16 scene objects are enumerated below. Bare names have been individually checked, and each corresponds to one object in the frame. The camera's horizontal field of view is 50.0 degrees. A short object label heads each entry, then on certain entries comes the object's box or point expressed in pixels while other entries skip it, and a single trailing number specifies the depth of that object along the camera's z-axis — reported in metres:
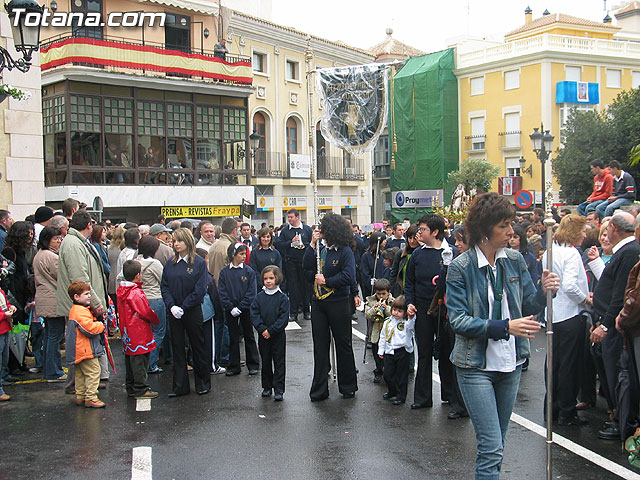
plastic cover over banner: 11.72
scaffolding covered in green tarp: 45.88
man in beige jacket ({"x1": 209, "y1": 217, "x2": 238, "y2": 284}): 9.98
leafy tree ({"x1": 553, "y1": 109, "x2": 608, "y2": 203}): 36.62
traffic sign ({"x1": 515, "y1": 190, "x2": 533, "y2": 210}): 18.39
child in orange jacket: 7.35
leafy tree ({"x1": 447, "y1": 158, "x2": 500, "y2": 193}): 41.78
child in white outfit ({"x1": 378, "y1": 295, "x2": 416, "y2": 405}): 7.43
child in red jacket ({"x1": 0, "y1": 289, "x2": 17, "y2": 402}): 7.47
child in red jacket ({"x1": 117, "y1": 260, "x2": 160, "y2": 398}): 7.69
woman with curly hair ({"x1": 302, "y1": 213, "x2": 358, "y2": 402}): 7.54
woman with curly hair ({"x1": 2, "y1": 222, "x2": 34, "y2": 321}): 8.59
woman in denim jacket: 4.16
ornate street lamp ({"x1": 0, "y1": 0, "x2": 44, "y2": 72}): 9.08
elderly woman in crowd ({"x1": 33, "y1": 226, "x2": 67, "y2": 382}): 8.24
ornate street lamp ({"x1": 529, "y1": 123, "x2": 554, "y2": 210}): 20.27
